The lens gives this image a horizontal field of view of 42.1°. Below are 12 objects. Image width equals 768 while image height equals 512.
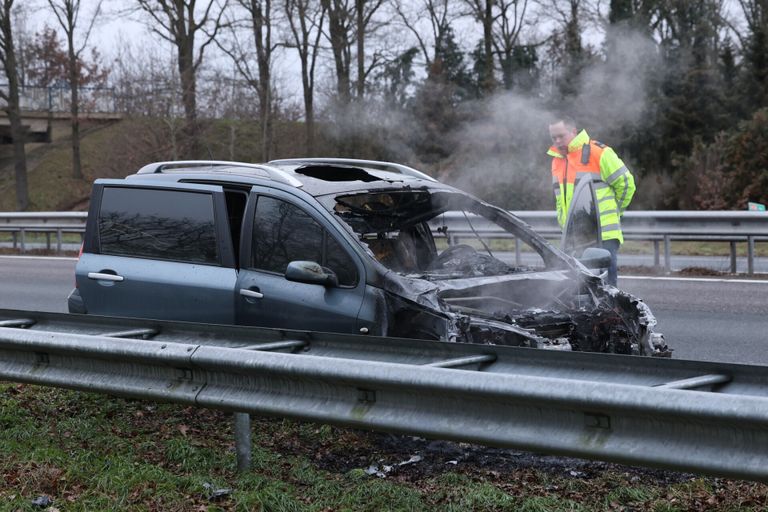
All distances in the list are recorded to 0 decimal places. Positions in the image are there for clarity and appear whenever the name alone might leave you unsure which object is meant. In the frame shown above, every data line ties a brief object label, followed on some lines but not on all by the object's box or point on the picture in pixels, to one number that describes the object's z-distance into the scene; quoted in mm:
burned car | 5734
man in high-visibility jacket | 9055
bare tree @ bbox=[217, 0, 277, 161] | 33344
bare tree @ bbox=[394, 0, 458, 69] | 36500
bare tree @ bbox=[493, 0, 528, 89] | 35500
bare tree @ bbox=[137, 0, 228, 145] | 33594
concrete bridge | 43750
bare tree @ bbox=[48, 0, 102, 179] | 39406
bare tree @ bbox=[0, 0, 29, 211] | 36219
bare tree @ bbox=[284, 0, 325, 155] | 33094
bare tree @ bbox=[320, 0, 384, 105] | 33094
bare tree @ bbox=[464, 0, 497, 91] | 32906
